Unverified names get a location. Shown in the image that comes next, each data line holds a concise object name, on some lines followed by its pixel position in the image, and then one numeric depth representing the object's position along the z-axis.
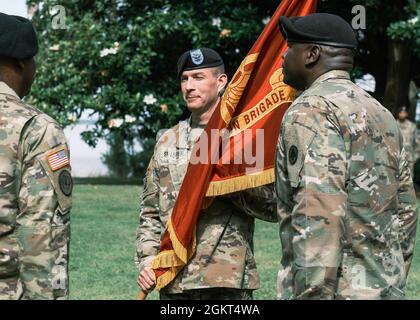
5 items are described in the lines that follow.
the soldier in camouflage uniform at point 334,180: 3.35
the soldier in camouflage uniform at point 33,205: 3.45
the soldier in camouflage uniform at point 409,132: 20.29
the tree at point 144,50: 19.47
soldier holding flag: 4.80
